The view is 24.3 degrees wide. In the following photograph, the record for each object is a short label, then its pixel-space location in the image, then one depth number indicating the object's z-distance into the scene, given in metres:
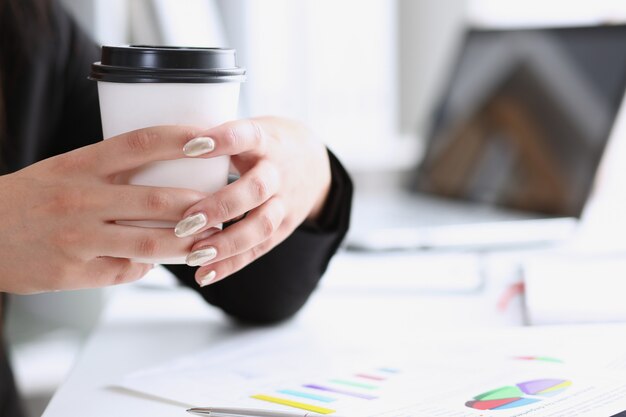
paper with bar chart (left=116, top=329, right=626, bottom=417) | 0.83
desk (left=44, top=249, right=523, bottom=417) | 0.90
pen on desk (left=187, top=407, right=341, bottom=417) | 0.82
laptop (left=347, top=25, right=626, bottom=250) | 1.50
